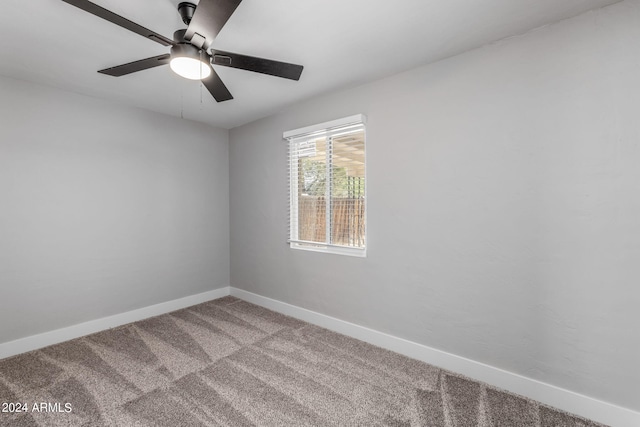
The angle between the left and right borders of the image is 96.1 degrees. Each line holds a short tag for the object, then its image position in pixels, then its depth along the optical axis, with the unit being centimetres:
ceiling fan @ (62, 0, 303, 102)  131
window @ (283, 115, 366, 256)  280
